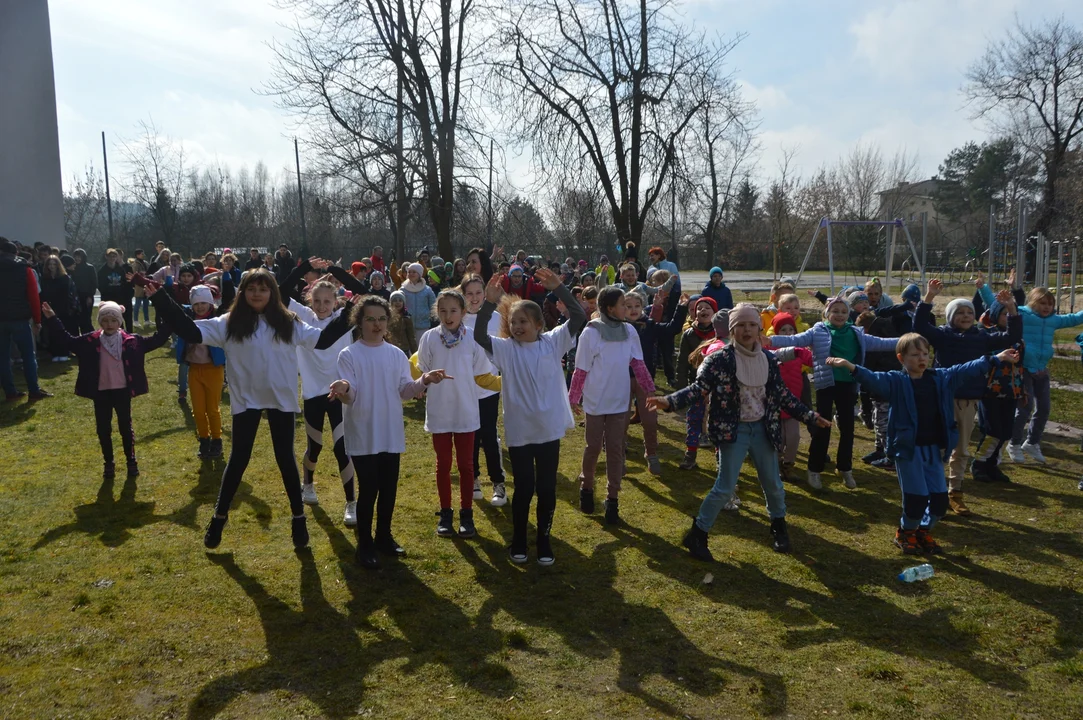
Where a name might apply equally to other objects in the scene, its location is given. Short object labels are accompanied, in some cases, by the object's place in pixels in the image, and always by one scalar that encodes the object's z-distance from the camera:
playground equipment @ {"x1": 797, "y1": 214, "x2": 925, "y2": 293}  19.62
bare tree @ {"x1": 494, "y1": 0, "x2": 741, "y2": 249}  20.95
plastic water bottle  5.55
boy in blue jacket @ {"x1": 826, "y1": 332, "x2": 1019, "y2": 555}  6.01
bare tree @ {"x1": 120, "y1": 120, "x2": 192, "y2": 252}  38.40
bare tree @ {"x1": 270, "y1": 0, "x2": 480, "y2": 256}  21.48
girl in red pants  6.06
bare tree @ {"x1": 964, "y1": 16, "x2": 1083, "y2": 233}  32.97
